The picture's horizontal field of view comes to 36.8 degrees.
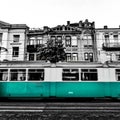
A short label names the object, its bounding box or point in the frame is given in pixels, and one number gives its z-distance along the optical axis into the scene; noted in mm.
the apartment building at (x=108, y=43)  28734
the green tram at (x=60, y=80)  13070
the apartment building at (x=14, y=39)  28766
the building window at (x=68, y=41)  30006
